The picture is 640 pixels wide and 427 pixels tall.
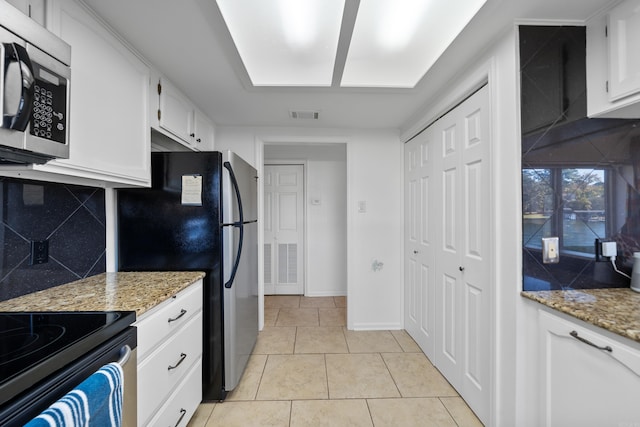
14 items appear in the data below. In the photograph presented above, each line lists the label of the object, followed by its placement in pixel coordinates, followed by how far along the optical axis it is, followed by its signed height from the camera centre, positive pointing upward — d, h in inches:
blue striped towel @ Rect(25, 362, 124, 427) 24.6 -19.6
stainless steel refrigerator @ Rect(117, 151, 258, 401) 67.1 -3.0
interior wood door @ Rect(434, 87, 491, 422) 60.6 -9.2
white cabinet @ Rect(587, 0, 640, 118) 43.8 +27.1
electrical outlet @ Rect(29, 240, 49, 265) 49.4 -7.3
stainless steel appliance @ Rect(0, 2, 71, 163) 29.2 +14.9
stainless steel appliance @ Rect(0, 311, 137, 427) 24.9 -15.8
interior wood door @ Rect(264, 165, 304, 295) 159.6 -9.0
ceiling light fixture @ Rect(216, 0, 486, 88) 52.0 +41.0
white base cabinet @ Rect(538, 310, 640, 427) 34.9 -24.1
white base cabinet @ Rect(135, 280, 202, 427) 43.8 -28.0
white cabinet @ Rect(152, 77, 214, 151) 69.2 +29.2
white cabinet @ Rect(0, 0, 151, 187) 43.3 +20.5
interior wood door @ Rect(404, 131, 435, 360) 88.7 -11.7
